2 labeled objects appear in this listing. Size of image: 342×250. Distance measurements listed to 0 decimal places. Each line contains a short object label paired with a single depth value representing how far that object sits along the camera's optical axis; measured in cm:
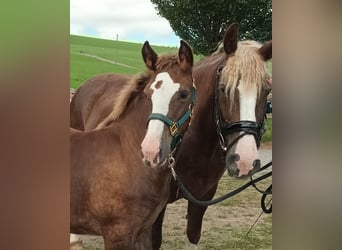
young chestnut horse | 129
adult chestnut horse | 130
